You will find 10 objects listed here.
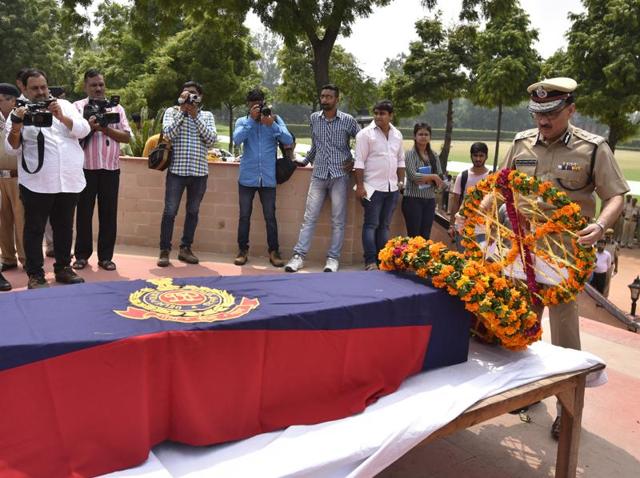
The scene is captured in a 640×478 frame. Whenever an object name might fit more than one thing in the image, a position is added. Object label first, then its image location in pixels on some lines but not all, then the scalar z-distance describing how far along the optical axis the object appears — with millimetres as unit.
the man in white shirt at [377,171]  5969
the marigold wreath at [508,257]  2783
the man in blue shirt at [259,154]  6113
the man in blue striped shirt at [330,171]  6031
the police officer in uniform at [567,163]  3191
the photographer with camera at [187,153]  5871
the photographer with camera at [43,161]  4605
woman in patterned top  6387
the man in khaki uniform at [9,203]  5371
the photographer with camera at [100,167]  5359
